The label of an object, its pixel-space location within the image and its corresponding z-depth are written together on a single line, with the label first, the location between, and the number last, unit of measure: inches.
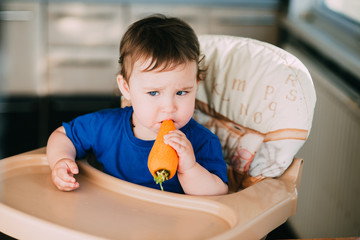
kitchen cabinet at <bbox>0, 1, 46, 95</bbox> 117.9
